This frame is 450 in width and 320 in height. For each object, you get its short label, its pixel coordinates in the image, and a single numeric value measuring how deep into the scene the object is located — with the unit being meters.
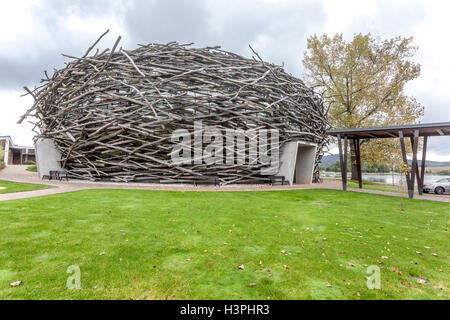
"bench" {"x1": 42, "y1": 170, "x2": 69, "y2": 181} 14.40
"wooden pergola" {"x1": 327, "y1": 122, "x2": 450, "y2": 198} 10.62
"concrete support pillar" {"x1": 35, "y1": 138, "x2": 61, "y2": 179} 14.74
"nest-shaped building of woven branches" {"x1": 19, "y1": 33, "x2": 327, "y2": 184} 13.14
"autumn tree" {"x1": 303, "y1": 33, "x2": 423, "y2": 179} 17.59
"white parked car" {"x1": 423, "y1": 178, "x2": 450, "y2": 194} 13.37
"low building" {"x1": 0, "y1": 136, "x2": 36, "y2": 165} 40.53
